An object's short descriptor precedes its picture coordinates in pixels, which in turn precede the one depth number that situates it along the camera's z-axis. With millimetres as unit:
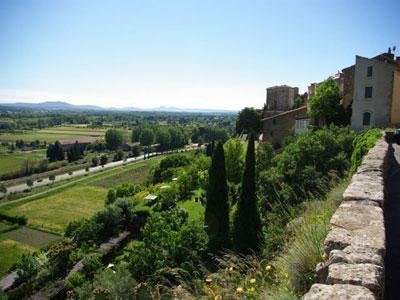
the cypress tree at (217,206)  20516
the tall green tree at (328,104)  29016
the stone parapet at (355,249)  2742
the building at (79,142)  118925
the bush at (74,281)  20078
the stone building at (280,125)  38438
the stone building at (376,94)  25391
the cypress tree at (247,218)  17905
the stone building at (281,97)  57250
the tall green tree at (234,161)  36062
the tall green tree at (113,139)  124812
